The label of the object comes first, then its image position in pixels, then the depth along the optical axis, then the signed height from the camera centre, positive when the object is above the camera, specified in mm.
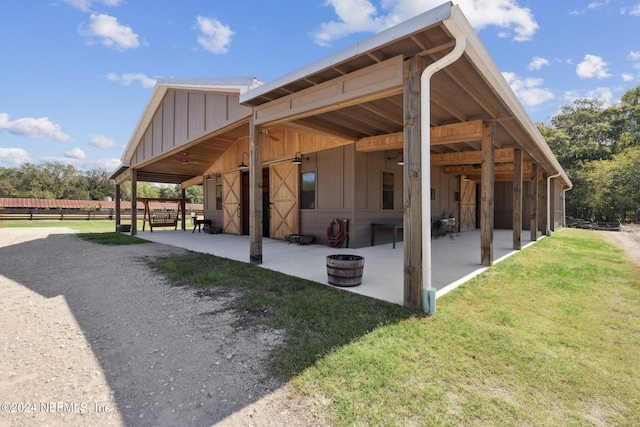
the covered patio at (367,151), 3027 +1444
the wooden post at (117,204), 13591 +174
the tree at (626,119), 25562 +8214
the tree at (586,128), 25219 +7576
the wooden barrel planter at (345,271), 3766 -846
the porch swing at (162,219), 12479 -525
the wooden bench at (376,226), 7445 -506
